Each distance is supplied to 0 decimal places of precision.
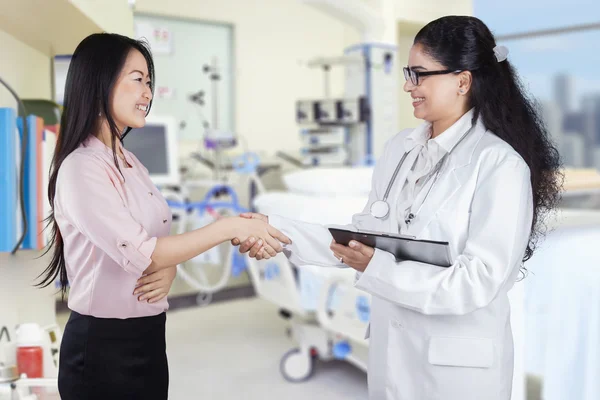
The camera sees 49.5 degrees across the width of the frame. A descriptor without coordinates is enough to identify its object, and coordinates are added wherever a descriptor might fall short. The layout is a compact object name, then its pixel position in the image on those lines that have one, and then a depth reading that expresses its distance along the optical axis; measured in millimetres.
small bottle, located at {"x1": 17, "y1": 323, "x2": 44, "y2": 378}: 1627
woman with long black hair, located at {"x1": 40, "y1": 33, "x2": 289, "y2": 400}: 1209
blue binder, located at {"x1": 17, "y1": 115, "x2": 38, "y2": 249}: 1635
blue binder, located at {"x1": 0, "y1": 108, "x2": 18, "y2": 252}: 1524
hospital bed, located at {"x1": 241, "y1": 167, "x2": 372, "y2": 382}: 2936
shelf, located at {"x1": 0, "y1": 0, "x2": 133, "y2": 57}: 1403
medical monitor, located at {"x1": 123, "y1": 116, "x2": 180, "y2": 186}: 4262
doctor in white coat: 1272
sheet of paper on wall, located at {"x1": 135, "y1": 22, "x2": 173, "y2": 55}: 4945
